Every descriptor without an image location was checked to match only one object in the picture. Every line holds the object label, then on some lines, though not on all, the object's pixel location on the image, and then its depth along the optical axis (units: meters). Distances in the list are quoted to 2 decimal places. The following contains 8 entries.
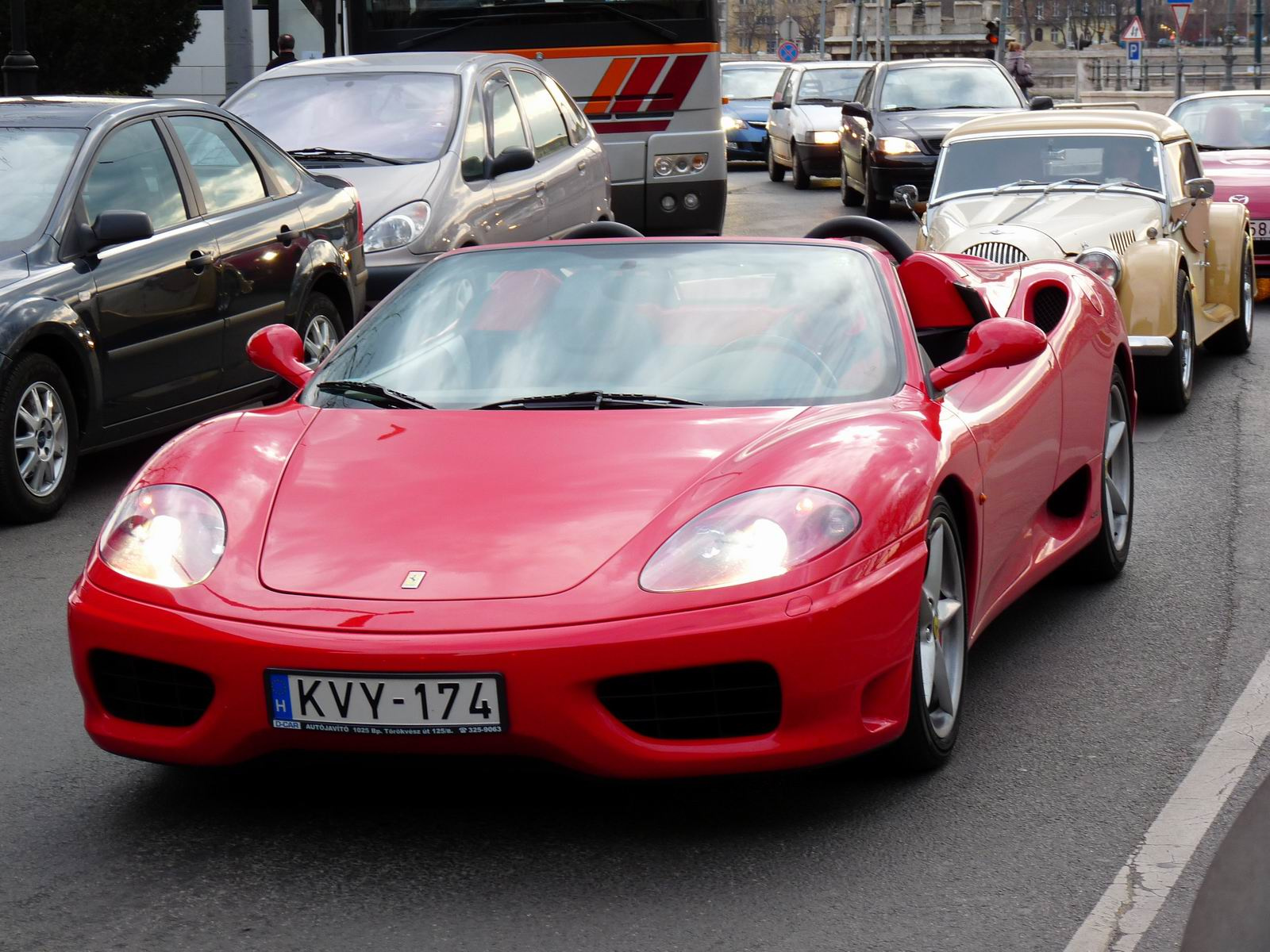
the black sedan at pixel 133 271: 7.71
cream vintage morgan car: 9.98
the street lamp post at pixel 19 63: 20.77
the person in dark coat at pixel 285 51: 25.56
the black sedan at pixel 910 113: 21.09
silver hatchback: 10.87
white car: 26.33
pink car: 14.48
